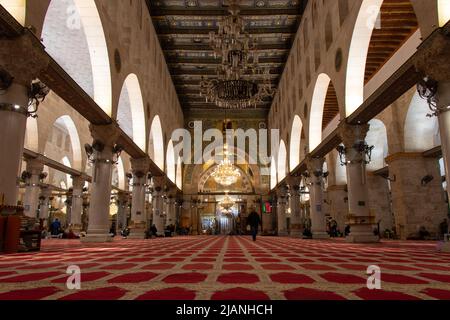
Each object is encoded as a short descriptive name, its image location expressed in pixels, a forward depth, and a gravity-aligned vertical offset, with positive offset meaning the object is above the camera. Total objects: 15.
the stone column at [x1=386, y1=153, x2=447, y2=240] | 11.05 +0.67
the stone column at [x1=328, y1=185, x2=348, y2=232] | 17.00 +0.60
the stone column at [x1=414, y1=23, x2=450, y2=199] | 5.05 +2.20
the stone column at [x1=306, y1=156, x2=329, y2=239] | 12.52 +0.68
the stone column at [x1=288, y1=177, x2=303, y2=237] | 15.76 +0.49
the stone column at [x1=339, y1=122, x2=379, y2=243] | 8.72 +0.83
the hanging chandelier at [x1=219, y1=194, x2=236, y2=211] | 20.95 +0.89
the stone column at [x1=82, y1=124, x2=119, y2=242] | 8.73 +1.00
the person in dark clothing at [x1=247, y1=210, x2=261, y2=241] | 9.72 -0.09
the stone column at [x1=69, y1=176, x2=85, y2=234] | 15.03 +0.41
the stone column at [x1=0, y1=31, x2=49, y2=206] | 4.95 +1.83
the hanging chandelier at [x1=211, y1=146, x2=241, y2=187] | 17.80 +2.31
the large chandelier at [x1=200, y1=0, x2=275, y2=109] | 9.44 +4.30
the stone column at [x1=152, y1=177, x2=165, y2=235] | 15.96 +0.69
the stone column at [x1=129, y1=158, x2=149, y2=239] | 12.50 +0.74
